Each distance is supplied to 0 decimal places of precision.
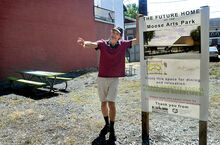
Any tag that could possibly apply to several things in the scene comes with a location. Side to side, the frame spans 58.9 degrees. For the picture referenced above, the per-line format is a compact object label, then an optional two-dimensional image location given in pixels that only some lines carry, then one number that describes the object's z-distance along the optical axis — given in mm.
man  3149
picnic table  6560
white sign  2445
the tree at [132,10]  64500
